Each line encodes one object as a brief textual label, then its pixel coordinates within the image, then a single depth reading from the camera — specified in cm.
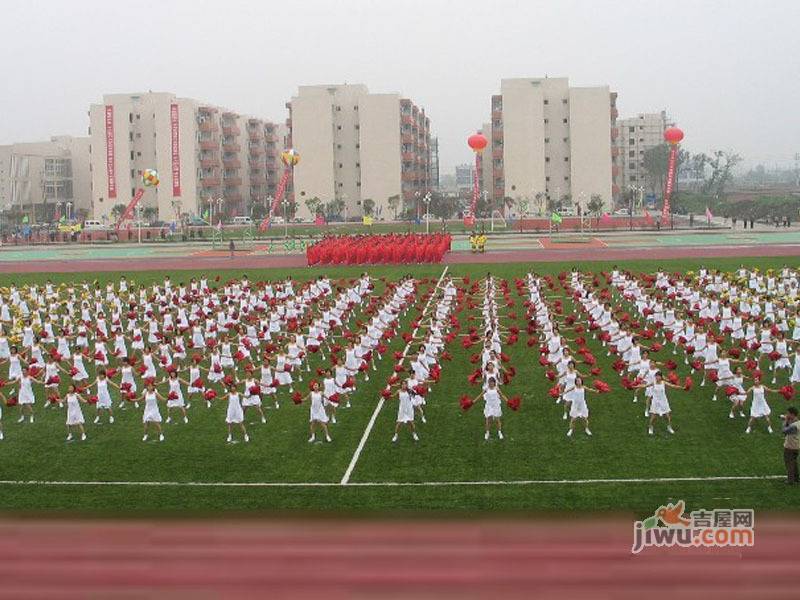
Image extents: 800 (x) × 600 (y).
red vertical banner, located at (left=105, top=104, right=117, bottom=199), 9394
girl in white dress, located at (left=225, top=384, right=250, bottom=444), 1666
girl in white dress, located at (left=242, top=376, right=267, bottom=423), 1741
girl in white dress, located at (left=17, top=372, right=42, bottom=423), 1839
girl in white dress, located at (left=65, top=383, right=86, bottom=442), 1678
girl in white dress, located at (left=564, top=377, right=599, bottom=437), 1623
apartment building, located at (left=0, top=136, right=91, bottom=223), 10494
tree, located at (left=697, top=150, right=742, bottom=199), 13500
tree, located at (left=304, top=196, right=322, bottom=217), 9325
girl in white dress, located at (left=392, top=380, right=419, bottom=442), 1625
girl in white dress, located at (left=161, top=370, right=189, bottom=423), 1781
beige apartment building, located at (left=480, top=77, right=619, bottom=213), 9162
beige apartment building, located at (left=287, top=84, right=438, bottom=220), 9556
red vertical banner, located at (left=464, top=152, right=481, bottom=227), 7300
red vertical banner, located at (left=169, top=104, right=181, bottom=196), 9369
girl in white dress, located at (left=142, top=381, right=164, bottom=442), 1681
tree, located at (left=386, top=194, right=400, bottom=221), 9472
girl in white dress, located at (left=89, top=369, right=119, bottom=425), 1803
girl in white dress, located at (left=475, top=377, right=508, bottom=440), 1623
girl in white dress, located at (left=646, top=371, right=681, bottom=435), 1619
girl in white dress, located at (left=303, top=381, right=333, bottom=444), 1631
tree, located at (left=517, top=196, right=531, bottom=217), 8625
